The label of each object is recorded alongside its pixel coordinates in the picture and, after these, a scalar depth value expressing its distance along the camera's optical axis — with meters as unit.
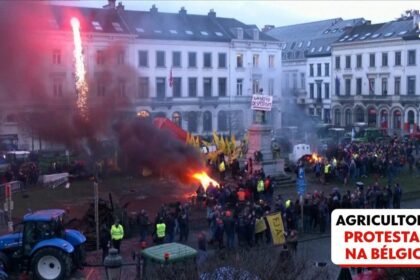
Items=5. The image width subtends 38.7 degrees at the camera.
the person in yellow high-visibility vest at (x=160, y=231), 18.64
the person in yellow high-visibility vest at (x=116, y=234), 17.60
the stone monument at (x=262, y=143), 30.94
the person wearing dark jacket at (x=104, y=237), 18.07
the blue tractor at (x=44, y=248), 15.09
